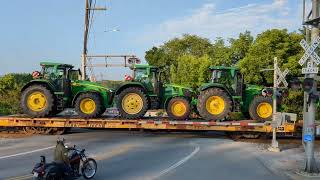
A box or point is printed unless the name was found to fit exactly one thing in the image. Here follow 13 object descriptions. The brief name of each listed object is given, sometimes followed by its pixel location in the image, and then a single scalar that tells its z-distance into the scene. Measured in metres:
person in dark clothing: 12.70
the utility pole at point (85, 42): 39.26
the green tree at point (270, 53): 41.00
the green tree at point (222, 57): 48.19
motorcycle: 11.81
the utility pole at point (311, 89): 14.95
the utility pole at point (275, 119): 19.75
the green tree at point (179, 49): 70.50
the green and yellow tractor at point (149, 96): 23.84
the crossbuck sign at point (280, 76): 20.30
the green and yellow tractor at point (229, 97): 23.48
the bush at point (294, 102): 34.56
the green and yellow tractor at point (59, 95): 24.22
